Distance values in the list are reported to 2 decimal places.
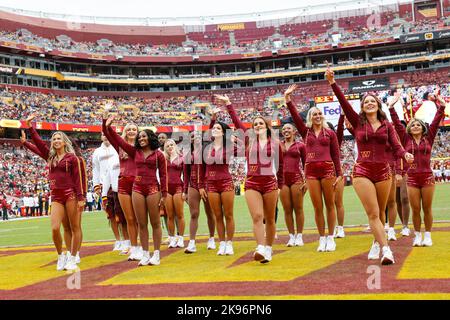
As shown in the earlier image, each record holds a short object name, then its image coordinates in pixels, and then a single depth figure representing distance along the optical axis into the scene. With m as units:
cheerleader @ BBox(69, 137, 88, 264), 8.14
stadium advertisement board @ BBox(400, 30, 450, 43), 56.94
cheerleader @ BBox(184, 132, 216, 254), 8.84
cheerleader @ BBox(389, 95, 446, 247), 8.00
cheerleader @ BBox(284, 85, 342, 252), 8.05
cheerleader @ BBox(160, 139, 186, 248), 9.92
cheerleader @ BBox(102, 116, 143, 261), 8.16
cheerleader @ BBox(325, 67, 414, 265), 6.60
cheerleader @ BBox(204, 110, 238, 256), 8.27
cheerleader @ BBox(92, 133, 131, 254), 9.79
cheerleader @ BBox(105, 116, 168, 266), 7.69
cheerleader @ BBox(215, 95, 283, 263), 7.07
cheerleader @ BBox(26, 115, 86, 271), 7.74
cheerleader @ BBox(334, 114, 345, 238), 9.27
